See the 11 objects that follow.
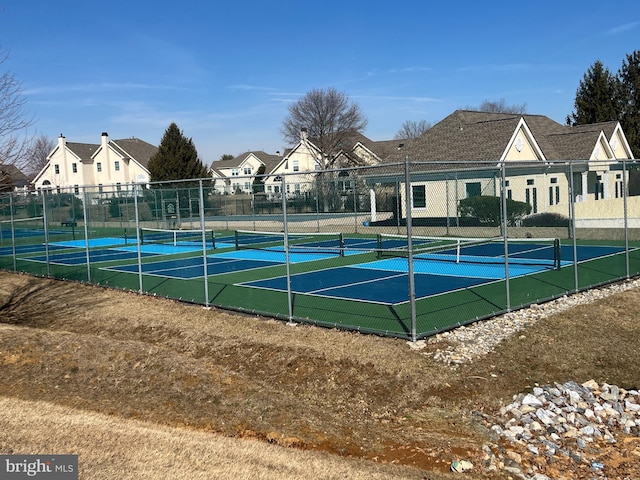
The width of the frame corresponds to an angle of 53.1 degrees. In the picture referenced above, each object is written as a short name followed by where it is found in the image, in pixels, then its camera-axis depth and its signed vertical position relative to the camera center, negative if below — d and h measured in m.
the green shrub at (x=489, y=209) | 21.58 -0.57
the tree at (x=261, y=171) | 70.28 +3.99
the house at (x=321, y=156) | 61.31 +4.35
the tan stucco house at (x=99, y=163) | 68.25 +5.17
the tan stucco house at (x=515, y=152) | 25.78 +2.19
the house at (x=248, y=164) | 82.12 +5.21
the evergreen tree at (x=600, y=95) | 49.56 +7.22
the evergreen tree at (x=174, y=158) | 55.25 +4.24
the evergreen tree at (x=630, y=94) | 48.19 +7.04
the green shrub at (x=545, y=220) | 22.98 -1.09
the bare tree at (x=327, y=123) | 61.78 +7.51
